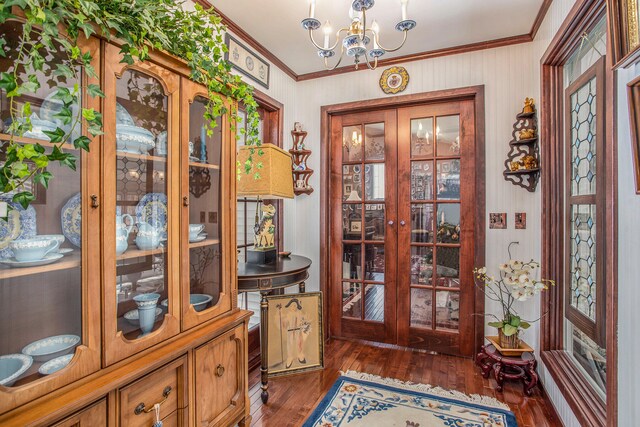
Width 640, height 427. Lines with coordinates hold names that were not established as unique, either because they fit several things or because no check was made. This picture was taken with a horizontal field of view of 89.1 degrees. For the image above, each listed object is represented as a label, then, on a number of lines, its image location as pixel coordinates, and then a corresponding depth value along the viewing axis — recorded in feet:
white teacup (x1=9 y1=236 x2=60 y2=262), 3.11
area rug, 6.18
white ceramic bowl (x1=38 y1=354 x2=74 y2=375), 3.18
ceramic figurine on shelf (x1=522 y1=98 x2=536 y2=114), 7.75
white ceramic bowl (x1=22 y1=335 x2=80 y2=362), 3.19
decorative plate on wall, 9.26
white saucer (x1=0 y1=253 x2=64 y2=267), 3.04
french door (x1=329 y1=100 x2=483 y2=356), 8.91
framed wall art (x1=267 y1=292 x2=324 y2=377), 7.76
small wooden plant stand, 7.00
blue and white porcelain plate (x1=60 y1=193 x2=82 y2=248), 3.42
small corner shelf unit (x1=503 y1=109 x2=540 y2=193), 7.68
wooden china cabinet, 3.15
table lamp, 6.84
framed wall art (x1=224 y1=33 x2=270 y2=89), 7.66
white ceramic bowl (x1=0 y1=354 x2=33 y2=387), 2.94
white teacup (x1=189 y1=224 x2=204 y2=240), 4.80
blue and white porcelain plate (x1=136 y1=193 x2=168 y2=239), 4.19
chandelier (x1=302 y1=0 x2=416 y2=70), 4.72
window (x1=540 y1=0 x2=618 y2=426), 4.42
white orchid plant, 7.09
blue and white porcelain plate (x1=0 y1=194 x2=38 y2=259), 3.03
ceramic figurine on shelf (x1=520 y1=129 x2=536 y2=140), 7.70
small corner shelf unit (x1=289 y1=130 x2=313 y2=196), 9.98
